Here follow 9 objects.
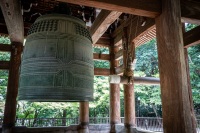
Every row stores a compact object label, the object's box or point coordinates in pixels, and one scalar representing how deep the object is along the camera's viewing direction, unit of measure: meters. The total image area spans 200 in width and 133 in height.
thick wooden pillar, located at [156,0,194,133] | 2.04
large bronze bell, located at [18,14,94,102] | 1.99
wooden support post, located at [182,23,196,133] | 4.43
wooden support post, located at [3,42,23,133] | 5.55
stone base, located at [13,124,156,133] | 5.82
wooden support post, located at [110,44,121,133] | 6.66
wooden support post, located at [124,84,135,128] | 5.65
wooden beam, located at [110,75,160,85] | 6.73
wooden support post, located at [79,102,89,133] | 6.67
